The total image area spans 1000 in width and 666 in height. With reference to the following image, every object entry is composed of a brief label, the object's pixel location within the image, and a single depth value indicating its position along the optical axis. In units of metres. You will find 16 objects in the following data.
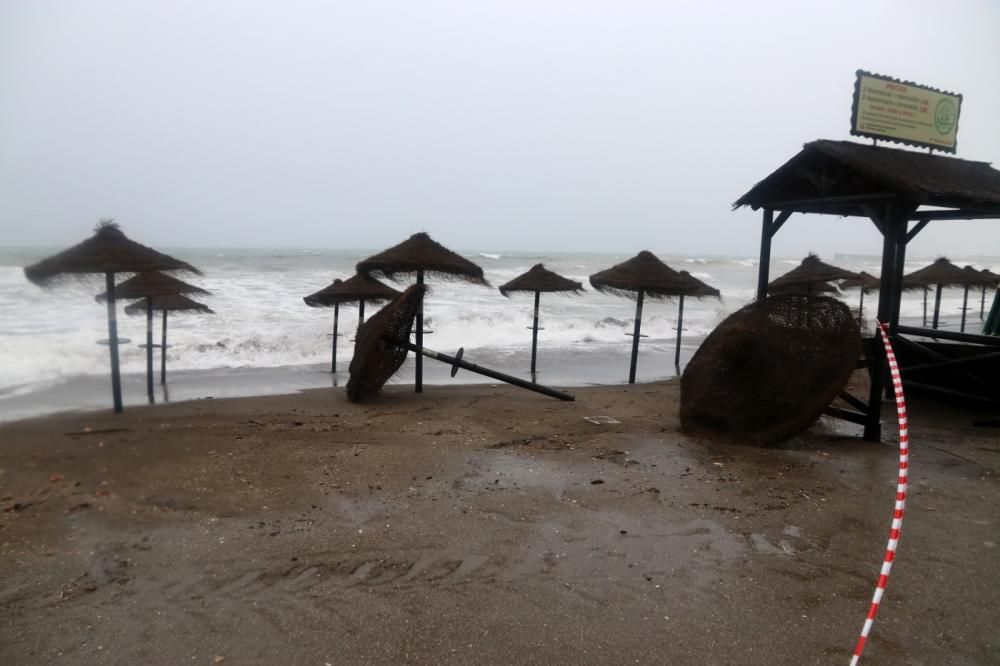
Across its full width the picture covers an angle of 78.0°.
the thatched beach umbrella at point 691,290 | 12.51
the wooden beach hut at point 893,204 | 6.63
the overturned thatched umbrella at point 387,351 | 9.70
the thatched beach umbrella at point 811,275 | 15.99
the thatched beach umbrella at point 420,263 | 10.14
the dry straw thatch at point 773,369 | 6.38
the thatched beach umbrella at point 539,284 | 14.95
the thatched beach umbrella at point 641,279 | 12.17
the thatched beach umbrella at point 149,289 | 11.23
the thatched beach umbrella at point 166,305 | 12.53
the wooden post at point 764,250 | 8.25
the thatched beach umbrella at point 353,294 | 13.62
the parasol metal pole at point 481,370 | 9.66
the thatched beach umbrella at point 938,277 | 18.69
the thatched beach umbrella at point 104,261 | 8.17
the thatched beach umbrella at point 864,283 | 20.75
